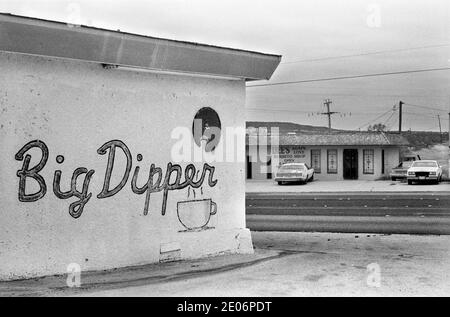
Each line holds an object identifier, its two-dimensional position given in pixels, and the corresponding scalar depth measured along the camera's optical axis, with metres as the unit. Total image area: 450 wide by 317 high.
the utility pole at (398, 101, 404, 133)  54.23
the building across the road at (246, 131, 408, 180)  42.88
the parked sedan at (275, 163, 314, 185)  38.94
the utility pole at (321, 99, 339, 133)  66.31
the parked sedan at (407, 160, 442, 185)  36.53
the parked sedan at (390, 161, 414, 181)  40.12
